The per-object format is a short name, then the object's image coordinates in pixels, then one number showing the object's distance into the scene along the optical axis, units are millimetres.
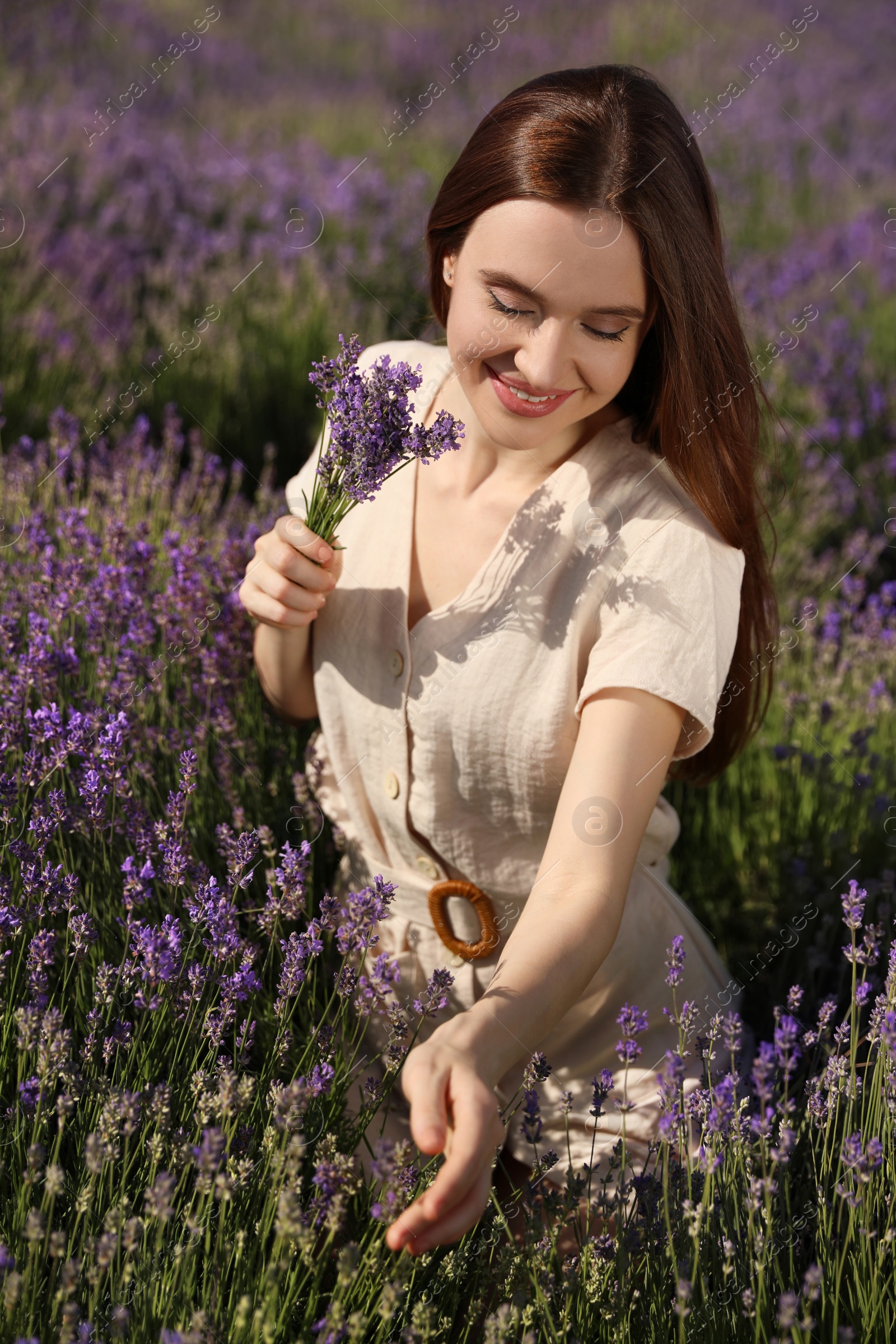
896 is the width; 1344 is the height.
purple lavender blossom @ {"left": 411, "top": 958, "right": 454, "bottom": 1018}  1355
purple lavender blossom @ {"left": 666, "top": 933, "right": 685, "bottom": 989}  1360
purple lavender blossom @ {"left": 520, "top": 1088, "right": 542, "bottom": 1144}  1272
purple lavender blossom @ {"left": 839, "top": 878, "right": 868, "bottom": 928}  1374
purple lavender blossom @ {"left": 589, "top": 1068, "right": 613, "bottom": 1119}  1282
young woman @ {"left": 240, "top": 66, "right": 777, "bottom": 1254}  1442
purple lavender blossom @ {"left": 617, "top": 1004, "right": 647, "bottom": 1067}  1265
